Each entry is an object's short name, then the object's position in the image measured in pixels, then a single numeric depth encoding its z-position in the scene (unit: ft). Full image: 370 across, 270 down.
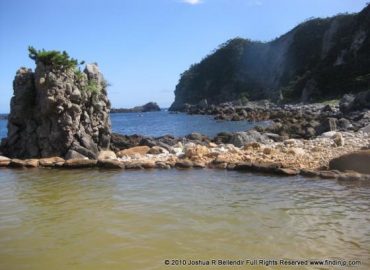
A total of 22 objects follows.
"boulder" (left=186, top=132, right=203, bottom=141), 104.31
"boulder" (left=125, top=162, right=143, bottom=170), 58.39
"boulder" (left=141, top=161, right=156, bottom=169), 58.65
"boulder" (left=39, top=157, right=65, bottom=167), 61.44
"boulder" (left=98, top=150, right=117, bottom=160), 67.77
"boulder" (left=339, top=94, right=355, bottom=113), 178.91
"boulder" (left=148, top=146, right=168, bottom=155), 72.12
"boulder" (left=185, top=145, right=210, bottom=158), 63.15
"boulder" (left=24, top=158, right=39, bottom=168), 62.18
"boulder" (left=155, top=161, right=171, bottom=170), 58.29
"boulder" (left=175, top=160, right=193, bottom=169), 58.03
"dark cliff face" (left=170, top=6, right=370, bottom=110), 316.95
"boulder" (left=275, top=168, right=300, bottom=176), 50.01
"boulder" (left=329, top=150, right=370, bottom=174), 48.84
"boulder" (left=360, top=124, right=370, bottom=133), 82.61
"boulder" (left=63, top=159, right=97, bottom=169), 60.39
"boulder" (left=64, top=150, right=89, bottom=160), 66.18
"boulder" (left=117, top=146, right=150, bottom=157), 71.36
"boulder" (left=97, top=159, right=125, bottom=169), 58.90
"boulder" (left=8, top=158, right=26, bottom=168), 62.44
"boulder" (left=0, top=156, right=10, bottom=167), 63.57
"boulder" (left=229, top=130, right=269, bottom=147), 79.05
